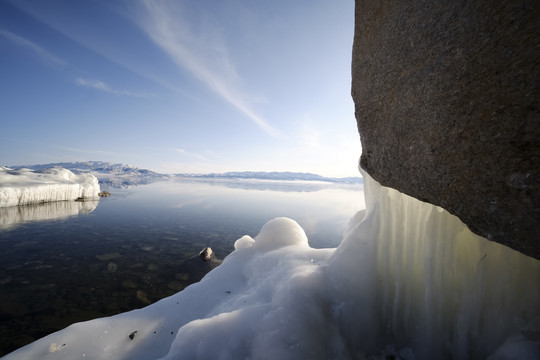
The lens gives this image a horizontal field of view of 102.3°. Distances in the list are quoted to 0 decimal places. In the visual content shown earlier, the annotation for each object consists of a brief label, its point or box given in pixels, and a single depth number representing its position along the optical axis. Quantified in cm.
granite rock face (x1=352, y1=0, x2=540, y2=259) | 143
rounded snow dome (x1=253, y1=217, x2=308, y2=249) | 584
